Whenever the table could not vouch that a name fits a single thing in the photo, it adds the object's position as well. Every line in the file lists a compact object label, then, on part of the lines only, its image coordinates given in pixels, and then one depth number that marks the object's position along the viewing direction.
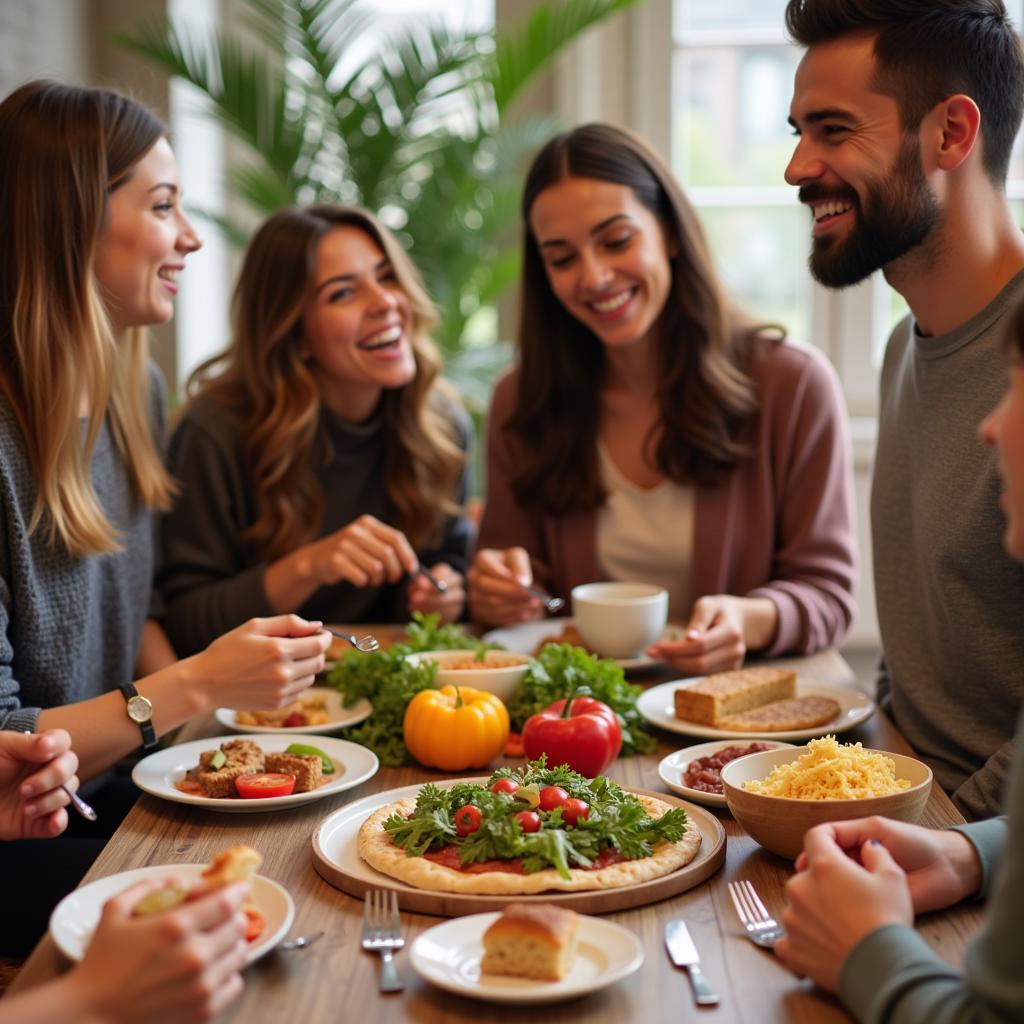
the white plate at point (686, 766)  1.67
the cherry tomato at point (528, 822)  1.44
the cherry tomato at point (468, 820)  1.46
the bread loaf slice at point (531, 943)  1.18
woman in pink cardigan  2.78
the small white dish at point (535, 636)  2.35
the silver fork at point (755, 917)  1.30
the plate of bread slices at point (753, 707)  1.97
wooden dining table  1.17
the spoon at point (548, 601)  2.57
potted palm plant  4.09
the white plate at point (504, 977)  1.16
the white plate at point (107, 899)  1.25
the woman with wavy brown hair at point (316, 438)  2.86
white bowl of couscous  2.07
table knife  1.18
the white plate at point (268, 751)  1.68
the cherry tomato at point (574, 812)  1.47
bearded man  1.93
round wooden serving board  1.36
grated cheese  1.48
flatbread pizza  1.38
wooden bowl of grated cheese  1.44
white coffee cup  2.32
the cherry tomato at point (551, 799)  1.47
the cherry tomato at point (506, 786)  1.51
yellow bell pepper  1.84
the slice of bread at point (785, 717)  1.97
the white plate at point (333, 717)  2.03
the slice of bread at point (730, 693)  2.01
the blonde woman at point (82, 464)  1.90
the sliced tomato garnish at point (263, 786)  1.70
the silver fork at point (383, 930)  1.25
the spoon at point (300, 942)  1.29
